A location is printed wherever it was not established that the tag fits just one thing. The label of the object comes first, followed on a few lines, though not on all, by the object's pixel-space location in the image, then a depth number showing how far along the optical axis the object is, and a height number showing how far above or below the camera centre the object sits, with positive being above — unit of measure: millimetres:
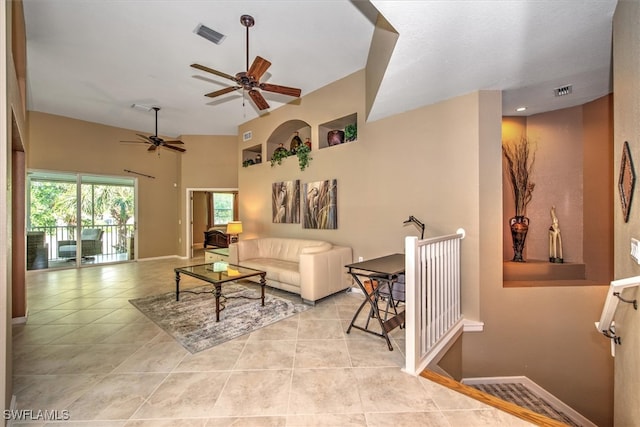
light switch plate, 1467 -226
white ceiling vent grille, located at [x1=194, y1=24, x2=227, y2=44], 3074 +2202
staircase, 2812 -2088
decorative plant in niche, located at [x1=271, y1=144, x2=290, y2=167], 5332 +1199
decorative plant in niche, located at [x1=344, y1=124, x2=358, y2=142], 4277 +1337
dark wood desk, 2414 -651
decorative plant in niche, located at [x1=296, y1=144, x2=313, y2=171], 4832 +1078
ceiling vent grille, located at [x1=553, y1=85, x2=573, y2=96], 3059 +1472
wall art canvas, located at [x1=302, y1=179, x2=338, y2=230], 4473 +143
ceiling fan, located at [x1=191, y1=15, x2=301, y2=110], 2695 +1492
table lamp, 5910 -349
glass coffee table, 3083 -841
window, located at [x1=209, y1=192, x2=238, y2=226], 10375 +185
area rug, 2668 -1273
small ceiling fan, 5525 +1559
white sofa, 3533 -839
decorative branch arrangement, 3984 +673
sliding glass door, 5535 -148
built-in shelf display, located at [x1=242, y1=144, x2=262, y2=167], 6313 +1457
